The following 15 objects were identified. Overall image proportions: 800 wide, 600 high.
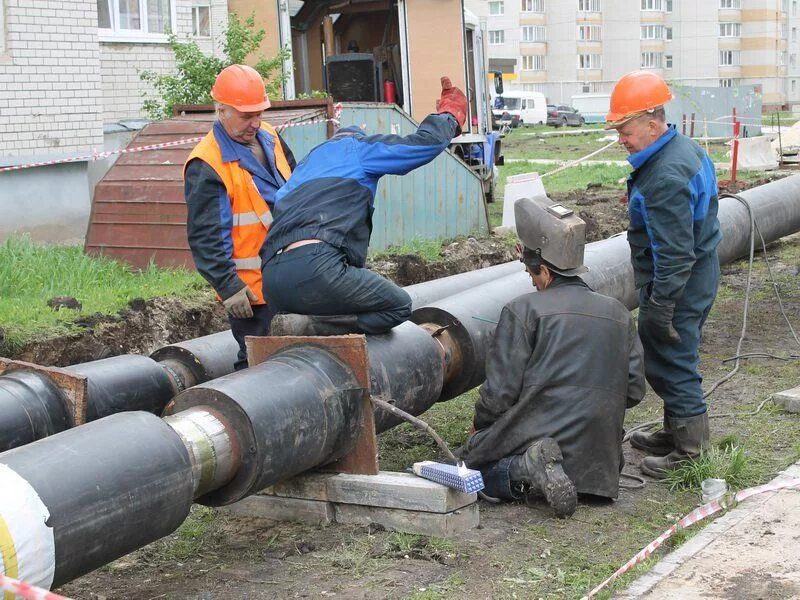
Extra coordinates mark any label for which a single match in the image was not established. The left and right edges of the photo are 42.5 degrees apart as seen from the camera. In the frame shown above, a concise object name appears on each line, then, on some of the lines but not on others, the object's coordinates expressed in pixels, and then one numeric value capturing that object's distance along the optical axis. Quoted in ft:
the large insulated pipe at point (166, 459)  10.02
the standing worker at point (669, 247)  15.58
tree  37.70
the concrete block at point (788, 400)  19.25
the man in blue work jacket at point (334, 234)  14.70
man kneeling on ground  14.49
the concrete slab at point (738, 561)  11.65
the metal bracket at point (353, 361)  14.12
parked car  167.73
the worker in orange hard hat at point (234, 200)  16.28
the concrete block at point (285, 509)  14.62
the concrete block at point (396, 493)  13.74
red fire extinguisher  46.52
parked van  168.55
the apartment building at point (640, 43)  218.59
